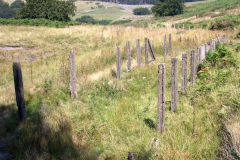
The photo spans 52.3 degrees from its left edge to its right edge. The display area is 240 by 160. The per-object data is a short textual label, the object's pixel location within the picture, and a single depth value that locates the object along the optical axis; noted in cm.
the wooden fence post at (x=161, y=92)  419
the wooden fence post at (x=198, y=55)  796
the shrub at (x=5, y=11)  10144
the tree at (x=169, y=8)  7022
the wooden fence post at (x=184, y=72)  582
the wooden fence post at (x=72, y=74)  666
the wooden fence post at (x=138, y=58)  1021
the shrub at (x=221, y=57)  778
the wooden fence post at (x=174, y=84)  482
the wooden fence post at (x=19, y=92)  469
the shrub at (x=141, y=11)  12741
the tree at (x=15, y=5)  13500
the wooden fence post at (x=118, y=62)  866
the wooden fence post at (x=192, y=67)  657
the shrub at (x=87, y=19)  10794
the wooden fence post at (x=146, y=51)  1063
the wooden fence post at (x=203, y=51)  851
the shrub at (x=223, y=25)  2448
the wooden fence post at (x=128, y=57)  965
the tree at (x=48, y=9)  4556
